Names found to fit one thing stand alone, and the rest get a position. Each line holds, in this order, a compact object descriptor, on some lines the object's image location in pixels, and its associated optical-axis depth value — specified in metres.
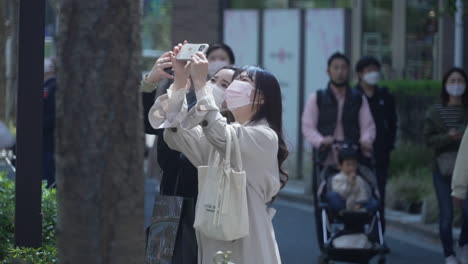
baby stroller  16.49
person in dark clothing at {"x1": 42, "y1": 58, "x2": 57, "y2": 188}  20.86
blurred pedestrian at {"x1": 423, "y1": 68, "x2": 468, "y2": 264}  17.28
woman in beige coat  8.93
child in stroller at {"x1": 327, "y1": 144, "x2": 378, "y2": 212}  16.84
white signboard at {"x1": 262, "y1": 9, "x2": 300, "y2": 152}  32.37
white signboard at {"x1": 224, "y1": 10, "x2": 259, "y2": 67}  33.48
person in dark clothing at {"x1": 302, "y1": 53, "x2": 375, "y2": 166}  18.27
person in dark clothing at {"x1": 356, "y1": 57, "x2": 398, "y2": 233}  19.76
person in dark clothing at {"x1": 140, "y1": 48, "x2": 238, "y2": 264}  9.58
